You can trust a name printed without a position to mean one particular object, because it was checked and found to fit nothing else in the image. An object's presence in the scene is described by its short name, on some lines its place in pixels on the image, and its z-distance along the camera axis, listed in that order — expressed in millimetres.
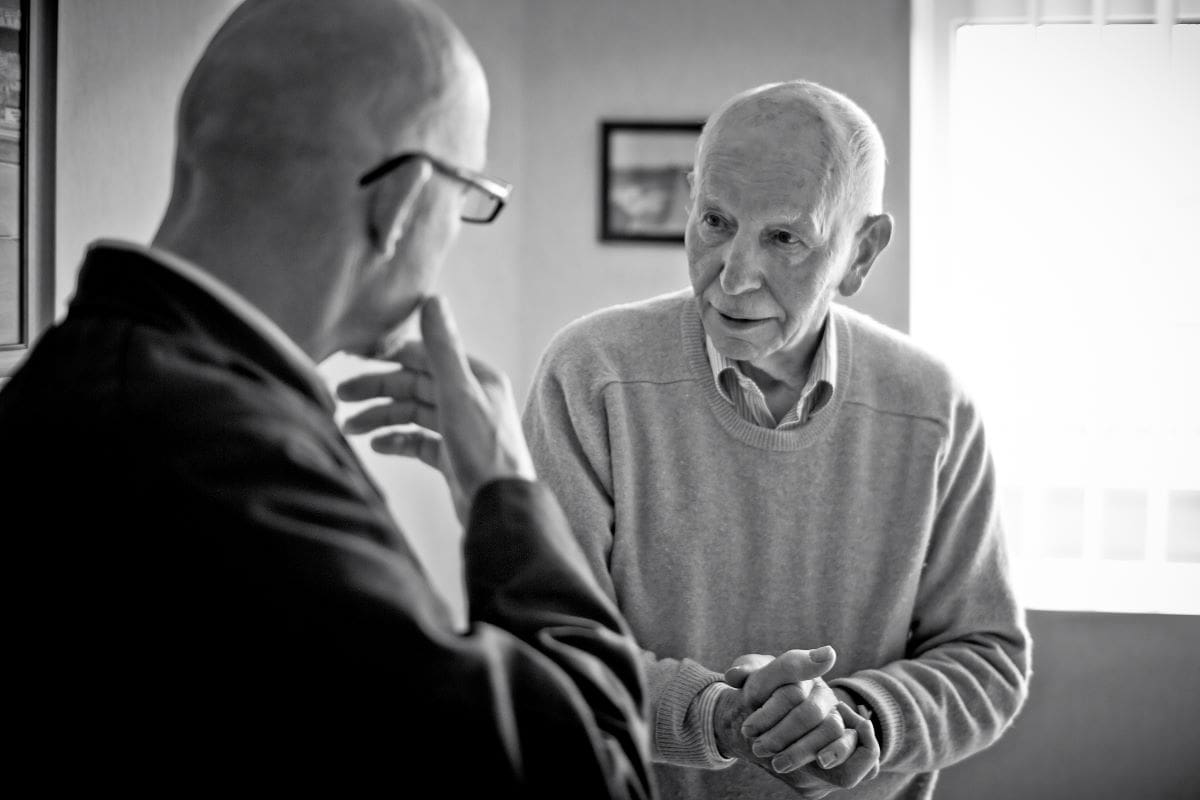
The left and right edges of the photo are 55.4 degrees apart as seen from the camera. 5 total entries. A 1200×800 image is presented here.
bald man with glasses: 632
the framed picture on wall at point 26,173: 1557
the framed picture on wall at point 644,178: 3887
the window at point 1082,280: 3453
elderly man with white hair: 1519
